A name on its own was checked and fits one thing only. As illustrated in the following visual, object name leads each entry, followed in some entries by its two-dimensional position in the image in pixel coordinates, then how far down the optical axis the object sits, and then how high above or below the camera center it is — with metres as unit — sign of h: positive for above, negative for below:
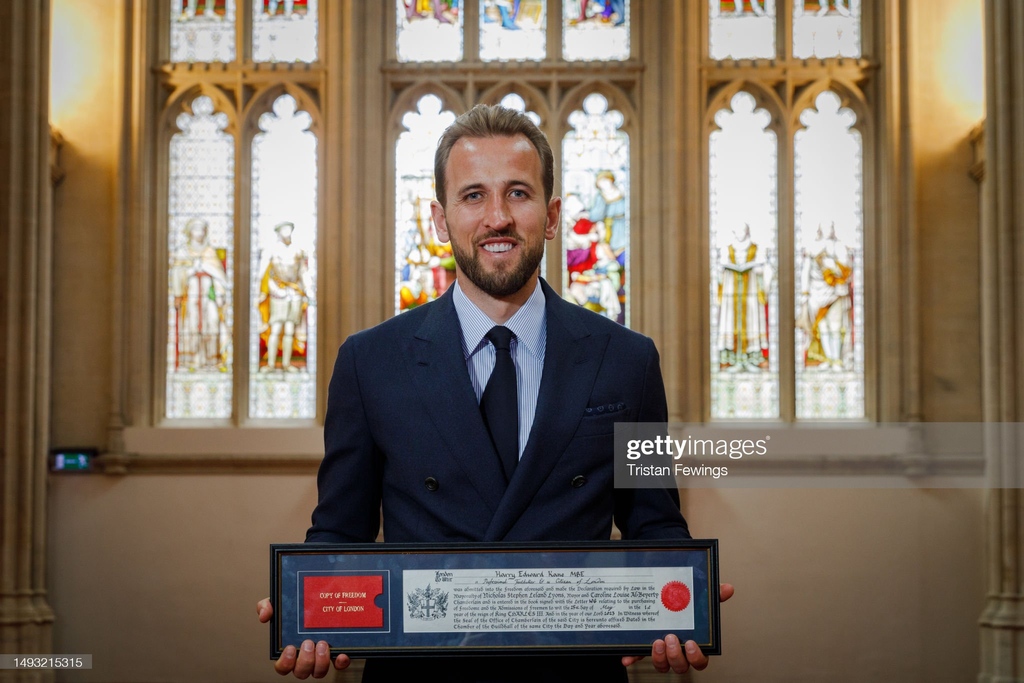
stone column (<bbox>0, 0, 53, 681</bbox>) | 7.03 +0.38
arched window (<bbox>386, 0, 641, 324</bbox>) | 8.89 +2.21
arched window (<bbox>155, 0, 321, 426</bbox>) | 8.84 +1.29
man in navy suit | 1.90 -0.06
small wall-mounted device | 8.41 -0.64
